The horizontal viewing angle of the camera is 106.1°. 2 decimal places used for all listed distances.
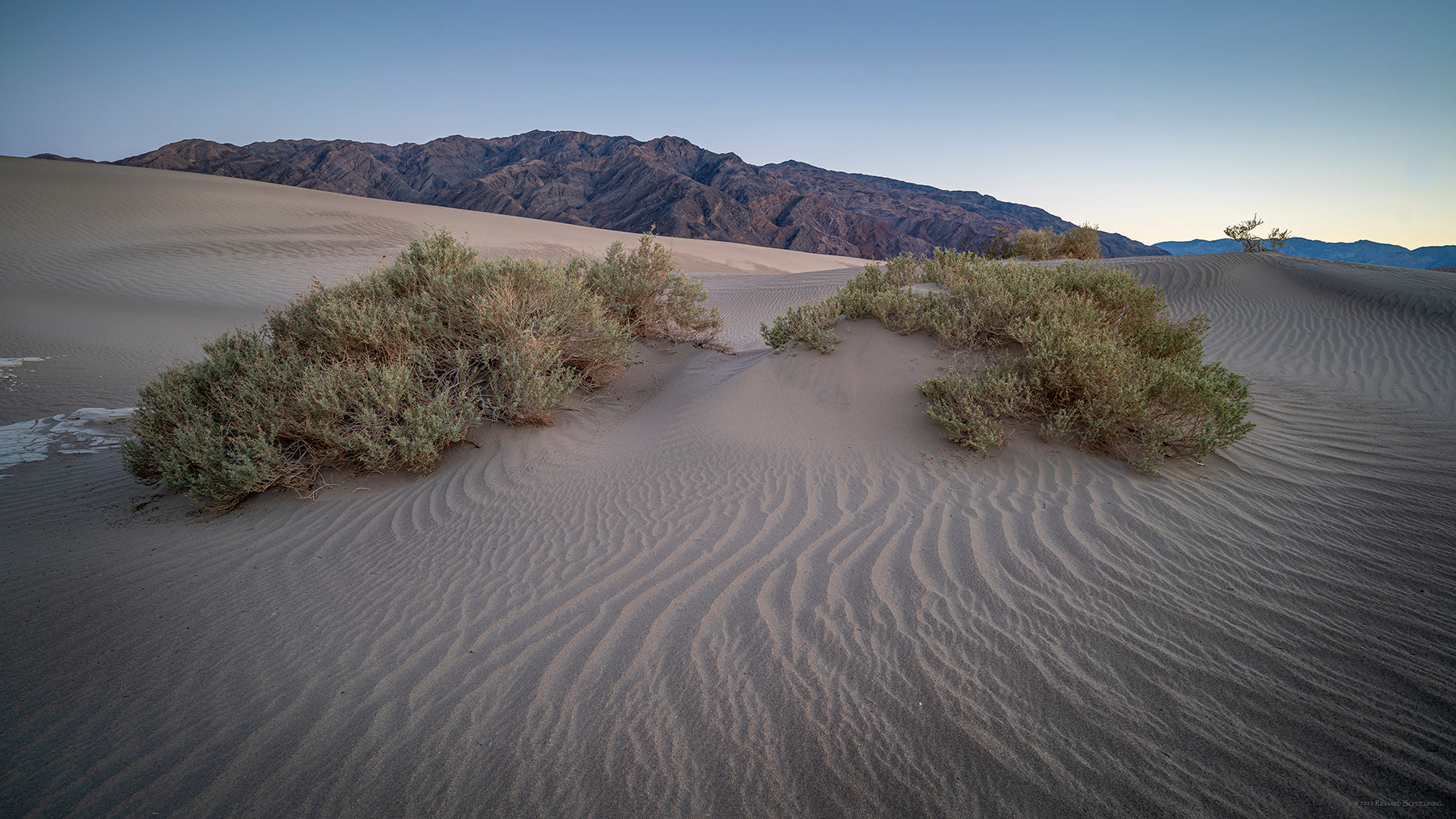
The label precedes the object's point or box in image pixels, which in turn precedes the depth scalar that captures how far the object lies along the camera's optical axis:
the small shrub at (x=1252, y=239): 18.67
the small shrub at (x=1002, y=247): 23.52
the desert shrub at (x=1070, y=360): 4.46
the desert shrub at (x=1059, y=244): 21.62
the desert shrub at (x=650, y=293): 7.99
